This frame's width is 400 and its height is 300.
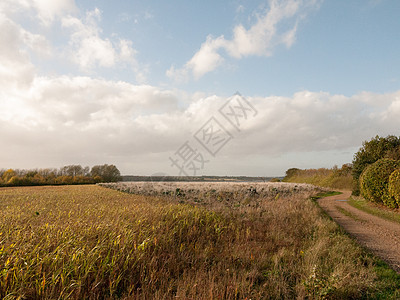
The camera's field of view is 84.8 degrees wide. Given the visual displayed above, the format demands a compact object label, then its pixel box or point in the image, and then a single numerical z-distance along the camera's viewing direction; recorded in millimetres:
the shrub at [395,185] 11174
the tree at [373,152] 17236
